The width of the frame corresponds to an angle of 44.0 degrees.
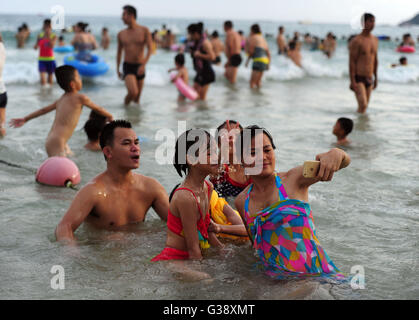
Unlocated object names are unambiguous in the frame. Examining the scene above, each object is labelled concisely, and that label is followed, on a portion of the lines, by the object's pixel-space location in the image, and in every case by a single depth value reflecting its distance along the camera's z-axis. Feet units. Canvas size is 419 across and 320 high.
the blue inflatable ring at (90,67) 55.11
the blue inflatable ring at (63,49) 82.07
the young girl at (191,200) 11.83
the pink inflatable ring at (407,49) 105.55
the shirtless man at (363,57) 32.03
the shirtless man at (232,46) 51.19
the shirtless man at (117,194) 13.85
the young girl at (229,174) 15.25
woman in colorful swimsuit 10.82
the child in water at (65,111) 22.65
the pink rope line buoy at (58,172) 20.18
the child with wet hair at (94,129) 25.62
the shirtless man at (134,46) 35.37
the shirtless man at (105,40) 92.78
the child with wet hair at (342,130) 27.36
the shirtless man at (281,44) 77.23
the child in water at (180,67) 42.01
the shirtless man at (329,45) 90.84
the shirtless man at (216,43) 57.93
